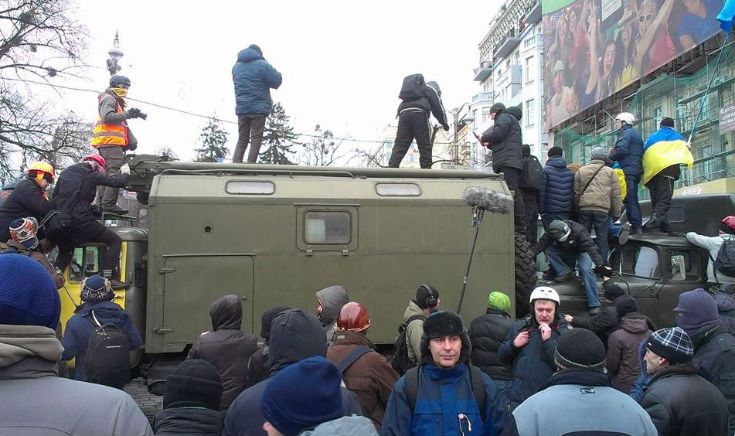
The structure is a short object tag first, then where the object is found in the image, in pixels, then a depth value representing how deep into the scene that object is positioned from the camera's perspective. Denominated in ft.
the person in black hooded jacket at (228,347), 15.61
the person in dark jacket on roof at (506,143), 27.74
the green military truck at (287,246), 22.06
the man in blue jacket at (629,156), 30.53
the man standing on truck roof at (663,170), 30.25
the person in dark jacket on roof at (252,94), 29.17
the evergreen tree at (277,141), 104.61
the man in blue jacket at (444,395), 10.68
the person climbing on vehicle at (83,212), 22.94
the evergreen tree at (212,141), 114.42
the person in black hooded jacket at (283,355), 10.11
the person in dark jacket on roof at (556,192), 28.48
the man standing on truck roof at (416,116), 30.32
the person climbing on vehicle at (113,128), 28.07
